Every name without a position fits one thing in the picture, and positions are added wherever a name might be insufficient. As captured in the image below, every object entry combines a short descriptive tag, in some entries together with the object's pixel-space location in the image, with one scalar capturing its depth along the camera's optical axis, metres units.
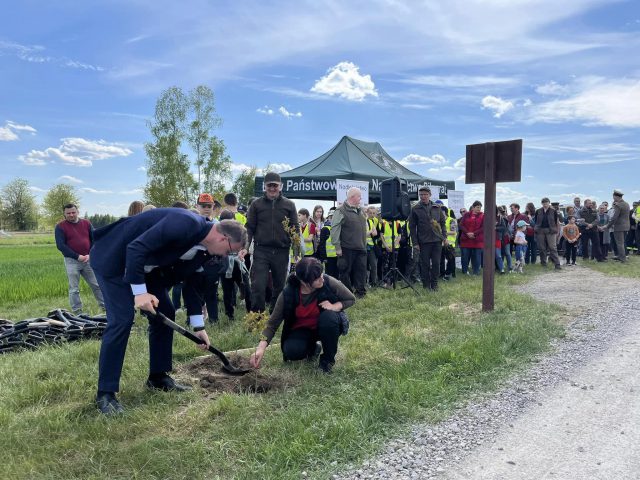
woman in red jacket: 11.63
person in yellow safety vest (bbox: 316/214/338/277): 9.76
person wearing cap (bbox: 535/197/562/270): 13.39
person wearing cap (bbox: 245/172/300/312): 6.52
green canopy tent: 13.22
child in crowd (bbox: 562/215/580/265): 14.19
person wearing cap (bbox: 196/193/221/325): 6.75
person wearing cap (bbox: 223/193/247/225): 7.75
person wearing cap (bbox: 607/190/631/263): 14.31
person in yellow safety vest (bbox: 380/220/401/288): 10.38
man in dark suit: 3.51
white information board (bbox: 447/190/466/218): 14.58
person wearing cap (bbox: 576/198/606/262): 15.40
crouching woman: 4.32
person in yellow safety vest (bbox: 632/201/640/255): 16.19
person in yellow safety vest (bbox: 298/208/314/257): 10.17
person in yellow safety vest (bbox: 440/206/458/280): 11.36
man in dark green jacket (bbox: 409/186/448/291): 9.41
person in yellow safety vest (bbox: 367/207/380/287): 10.31
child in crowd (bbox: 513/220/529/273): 12.79
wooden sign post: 7.20
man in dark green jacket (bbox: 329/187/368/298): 8.66
